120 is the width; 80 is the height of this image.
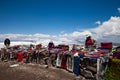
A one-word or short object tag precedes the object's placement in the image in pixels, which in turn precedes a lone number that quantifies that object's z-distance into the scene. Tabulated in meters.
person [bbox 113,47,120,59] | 6.36
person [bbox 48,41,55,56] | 12.10
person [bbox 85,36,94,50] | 10.11
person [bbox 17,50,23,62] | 12.15
